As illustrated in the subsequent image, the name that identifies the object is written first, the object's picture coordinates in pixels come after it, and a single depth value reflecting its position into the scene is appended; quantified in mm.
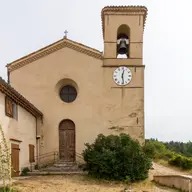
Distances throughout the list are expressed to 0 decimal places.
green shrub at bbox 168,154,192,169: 20844
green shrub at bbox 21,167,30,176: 15972
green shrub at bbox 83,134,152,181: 14750
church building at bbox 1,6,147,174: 19500
